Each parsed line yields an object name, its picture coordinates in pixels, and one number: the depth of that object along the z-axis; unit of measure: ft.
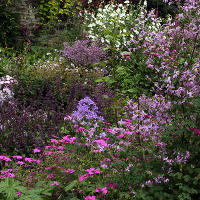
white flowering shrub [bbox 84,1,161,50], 26.95
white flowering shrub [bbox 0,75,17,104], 17.08
